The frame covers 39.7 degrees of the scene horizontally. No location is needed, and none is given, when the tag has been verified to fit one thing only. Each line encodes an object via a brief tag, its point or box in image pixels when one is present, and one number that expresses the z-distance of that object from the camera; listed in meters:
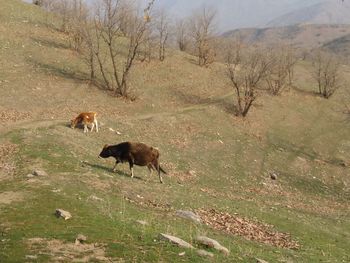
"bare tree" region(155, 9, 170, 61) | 67.48
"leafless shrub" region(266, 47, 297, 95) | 65.00
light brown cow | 35.31
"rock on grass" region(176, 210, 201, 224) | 19.34
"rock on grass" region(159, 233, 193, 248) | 13.91
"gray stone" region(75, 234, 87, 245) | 13.53
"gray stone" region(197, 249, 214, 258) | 13.50
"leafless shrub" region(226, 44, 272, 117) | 53.98
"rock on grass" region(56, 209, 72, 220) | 15.59
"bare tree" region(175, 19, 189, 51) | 81.69
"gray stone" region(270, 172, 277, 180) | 40.25
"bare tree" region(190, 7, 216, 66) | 71.56
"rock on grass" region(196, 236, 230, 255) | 14.41
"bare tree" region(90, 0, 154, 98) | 53.00
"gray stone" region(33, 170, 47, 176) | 21.47
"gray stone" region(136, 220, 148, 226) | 16.00
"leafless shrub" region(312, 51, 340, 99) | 68.94
